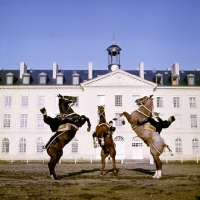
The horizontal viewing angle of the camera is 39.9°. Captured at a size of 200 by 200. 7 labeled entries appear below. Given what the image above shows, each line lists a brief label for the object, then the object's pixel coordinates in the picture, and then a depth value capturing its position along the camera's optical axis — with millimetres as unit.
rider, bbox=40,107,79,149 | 11742
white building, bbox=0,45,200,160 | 40250
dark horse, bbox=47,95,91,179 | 11430
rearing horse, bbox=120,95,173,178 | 11727
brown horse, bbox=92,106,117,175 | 13125
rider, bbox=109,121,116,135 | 14006
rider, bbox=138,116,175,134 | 12171
